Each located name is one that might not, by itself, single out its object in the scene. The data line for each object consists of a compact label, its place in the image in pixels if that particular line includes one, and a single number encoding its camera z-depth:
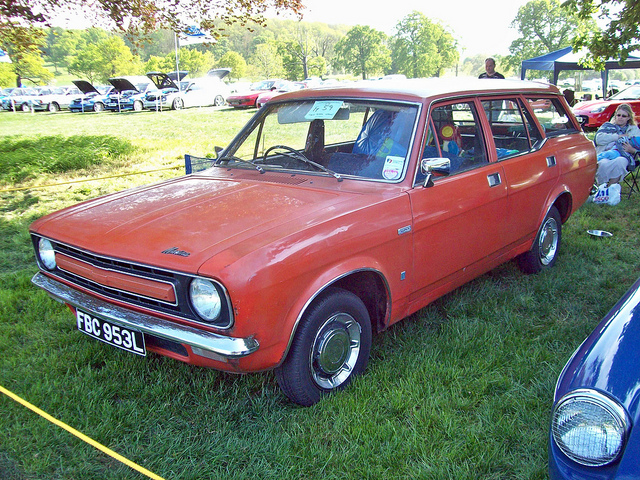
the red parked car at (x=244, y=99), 27.72
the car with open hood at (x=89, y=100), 28.12
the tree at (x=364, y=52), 92.31
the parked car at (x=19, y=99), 31.22
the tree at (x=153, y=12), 9.24
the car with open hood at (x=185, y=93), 26.77
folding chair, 7.02
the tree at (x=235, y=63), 83.50
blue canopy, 20.69
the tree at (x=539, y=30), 65.69
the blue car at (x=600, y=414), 1.54
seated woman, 6.82
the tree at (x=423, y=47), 90.56
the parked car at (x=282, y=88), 26.62
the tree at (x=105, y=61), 70.25
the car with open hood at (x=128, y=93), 26.84
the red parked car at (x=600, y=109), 14.19
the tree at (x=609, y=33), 9.20
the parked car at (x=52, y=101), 30.80
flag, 10.34
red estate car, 2.39
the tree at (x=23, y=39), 9.63
